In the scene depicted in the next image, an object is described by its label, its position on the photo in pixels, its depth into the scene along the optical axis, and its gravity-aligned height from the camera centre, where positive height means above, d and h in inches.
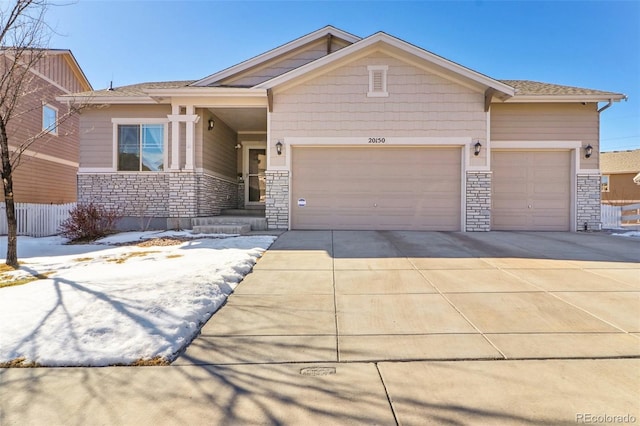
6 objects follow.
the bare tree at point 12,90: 231.3 +84.3
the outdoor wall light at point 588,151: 406.0 +67.4
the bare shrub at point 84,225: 355.3 -22.4
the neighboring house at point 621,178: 960.3 +84.9
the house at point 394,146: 394.6 +72.2
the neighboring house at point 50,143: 527.5 +108.0
